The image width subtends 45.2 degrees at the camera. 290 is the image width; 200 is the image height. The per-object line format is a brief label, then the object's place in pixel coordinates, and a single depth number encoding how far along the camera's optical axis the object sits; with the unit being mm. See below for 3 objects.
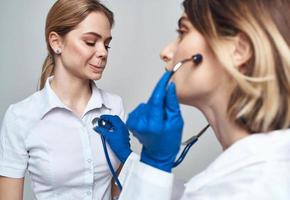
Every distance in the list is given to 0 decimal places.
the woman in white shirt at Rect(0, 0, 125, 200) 1101
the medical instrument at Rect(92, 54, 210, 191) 1015
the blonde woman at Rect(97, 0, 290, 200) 703
